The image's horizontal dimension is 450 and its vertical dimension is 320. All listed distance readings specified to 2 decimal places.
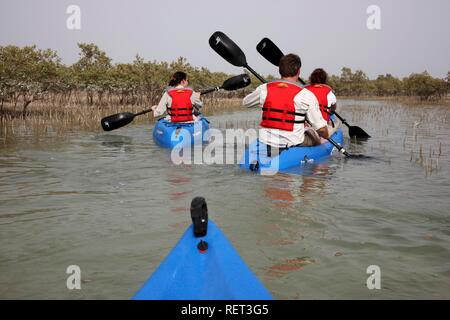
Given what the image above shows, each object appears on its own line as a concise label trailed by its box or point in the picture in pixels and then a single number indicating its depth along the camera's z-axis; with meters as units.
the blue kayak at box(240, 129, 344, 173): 6.04
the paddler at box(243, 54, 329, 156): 5.59
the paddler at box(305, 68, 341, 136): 7.96
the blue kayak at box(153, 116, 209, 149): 8.95
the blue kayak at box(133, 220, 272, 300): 1.83
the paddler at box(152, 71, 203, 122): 9.25
